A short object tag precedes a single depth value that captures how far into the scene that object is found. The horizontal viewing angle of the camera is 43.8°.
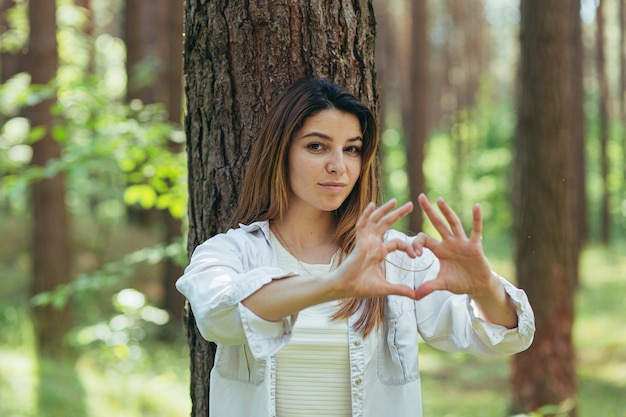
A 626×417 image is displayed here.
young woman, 2.20
